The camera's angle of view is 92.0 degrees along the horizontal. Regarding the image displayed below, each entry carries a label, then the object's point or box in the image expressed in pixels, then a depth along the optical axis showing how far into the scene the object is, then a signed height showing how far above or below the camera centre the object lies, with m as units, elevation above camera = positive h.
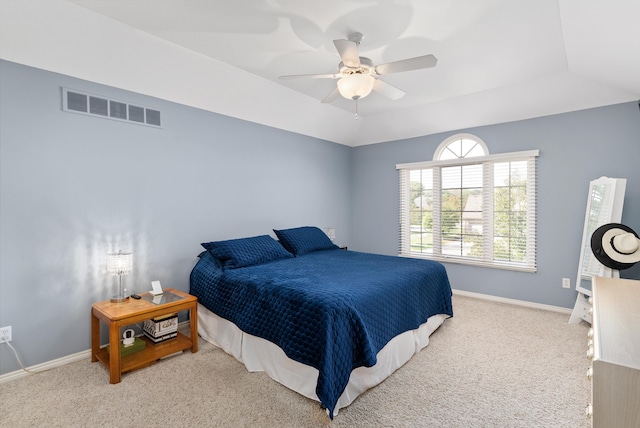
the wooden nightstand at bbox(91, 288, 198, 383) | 2.23 -0.92
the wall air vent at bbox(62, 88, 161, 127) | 2.53 +0.90
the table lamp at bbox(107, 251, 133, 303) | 2.53 -0.45
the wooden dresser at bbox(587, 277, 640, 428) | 0.81 -0.46
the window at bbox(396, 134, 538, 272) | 3.95 -0.03
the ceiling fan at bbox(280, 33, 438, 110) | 2.16 +1.04
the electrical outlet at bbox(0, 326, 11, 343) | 2.23 -0.90
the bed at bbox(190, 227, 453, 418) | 1.93 -0.79
